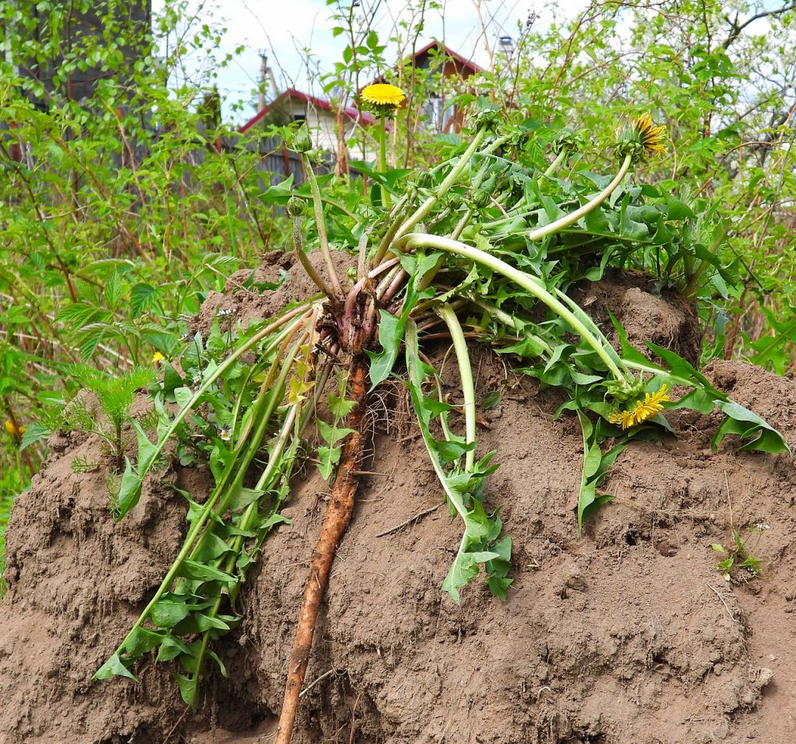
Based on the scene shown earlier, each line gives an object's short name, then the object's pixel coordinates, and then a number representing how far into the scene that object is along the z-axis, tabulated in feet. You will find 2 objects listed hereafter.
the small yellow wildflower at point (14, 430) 6.53
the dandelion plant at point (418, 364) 4.42
